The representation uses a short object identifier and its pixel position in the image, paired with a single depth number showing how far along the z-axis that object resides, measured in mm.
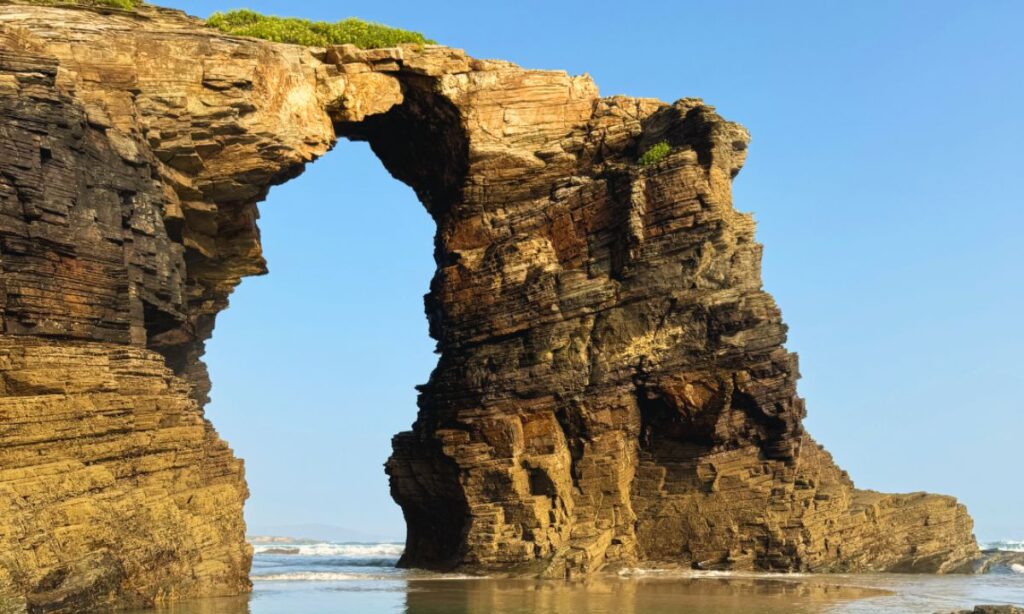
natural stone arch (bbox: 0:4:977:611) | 30578
